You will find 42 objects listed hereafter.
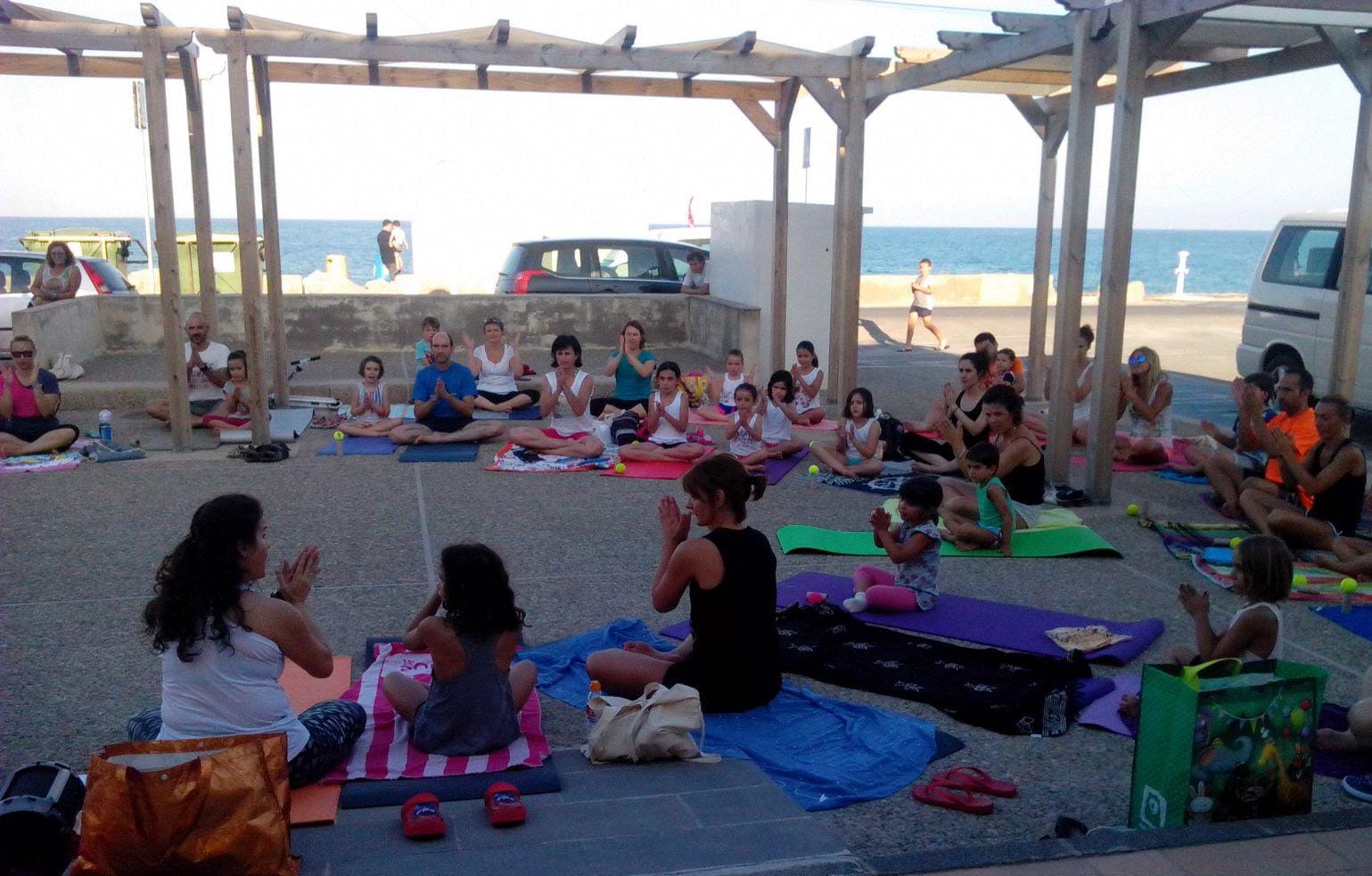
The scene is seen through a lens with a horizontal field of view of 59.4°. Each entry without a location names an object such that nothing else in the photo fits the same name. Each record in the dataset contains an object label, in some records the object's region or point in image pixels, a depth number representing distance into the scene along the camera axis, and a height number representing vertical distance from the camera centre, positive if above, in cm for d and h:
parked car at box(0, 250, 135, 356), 1345 -45
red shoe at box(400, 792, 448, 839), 358 -170
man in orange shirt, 786 -115
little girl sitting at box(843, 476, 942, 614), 596 -151
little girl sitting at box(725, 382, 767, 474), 962 -147
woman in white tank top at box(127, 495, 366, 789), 369 -120
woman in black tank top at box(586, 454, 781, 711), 459 -132
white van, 1106 -42
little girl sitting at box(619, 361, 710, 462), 984 -141
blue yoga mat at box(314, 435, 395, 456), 1000 -168
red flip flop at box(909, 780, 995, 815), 395 -179
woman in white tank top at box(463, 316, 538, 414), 1132 -120
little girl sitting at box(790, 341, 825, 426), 1114 -121
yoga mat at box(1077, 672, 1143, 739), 468 -180
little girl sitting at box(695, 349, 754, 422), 1108 -136
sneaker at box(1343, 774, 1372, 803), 403 -177
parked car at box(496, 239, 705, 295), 1608 -24
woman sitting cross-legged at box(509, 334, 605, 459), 1002 -147
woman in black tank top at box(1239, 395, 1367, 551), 707 -132
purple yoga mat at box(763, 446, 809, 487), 938 -173
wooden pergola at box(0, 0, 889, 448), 953 +164
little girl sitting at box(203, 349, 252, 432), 1038 -139
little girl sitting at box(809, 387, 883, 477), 940 -150
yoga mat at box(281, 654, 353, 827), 381 -181
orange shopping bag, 304 -143
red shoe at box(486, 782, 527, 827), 369 -171
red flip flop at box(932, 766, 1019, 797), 408 -179
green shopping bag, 347 -142
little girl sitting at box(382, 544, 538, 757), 409 -145
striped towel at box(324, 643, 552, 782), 415 -179
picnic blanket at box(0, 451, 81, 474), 905 -168
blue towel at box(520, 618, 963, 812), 415 -181
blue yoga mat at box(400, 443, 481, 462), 986 -170
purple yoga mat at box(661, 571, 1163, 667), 560 -181
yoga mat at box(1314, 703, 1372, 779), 428 -180
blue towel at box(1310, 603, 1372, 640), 591 -179
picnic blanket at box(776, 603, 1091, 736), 475 -180
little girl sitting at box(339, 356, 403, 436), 1073 -139
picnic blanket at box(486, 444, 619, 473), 953 -171
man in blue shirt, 1038 -139
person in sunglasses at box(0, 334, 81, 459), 959 -134
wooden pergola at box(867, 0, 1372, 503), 785 +145
